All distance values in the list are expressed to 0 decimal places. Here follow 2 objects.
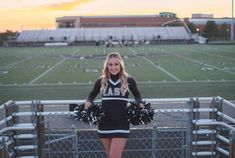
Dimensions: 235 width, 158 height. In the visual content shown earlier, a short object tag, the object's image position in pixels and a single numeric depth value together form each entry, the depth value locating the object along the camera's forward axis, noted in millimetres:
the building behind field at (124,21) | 118500
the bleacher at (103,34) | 88938
